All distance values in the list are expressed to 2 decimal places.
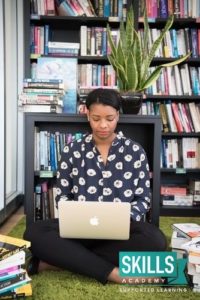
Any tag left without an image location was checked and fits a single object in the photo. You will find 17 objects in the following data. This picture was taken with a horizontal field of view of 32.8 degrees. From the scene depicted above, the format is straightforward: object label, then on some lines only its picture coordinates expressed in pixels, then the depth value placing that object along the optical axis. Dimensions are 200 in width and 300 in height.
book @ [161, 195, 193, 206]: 2.88
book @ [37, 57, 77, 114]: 2.10
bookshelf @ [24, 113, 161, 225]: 1.88
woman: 1.47
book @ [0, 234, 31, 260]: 1.26
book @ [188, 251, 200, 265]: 1.30
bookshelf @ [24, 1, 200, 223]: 2.81
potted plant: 1.86
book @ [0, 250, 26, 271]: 1.24
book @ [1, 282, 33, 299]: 1.25
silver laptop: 1.32
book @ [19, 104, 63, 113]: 1.90
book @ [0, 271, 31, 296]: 1.23
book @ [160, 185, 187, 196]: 2.88
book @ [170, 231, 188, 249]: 1.58
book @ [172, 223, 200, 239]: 1.54
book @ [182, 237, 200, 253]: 1.31
